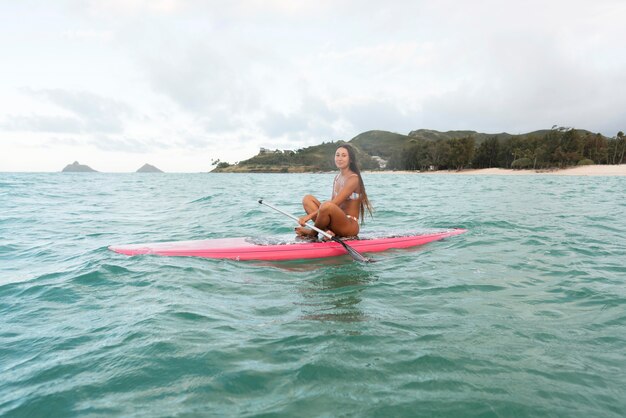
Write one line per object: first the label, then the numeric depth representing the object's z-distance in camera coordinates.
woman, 6.55
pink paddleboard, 6.41
